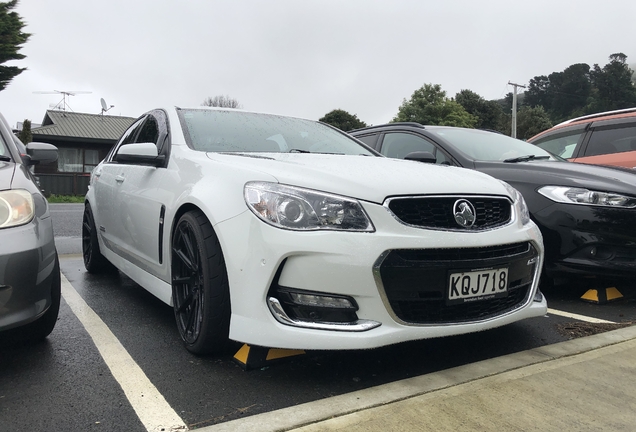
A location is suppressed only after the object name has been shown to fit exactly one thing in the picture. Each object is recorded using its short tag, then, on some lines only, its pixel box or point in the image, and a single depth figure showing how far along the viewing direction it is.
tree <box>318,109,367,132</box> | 48.69
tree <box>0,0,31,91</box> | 21.17
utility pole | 37.84
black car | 3.64
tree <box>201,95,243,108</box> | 51.94
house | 25.66
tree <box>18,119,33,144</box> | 24.06
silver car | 2.24
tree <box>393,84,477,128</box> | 45.03
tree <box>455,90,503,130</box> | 55.16
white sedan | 2.17
